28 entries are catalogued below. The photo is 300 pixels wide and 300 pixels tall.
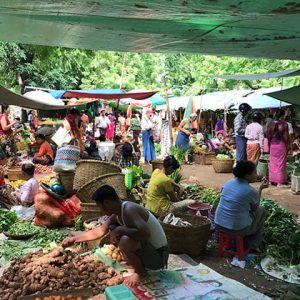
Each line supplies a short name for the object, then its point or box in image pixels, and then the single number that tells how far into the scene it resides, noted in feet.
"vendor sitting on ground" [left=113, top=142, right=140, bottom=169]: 27.25
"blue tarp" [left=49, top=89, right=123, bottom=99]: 36.51
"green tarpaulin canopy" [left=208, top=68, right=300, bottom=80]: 21.79
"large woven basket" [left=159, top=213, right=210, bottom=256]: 15.29
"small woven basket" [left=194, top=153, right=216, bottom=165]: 43.57
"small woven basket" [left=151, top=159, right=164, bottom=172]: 31.14
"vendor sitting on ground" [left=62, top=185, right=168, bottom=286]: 11.80
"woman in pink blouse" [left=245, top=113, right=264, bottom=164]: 30.25
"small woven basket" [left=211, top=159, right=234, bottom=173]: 37.37
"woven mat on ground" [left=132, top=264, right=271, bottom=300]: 11.62
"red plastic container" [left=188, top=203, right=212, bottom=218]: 18.43
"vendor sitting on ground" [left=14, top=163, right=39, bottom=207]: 20.17
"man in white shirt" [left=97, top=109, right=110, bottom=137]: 53.47
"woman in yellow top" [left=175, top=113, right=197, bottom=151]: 38.24
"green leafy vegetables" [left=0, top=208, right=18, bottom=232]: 18.69
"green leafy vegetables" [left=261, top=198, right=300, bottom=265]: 14.60
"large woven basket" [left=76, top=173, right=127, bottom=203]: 18.67
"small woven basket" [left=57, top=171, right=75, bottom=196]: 21.31
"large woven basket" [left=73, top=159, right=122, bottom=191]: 20.29
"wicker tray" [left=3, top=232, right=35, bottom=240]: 17.21
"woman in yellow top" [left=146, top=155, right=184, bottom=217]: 17.62
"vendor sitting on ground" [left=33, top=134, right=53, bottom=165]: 33.12
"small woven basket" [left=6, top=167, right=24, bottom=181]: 29.89
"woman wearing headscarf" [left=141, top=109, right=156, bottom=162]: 41.57
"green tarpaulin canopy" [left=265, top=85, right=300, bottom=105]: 22.29
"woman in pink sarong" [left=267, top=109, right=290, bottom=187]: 28.76
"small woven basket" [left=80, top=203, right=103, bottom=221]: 18.02
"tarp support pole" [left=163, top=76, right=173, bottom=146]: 42.43
